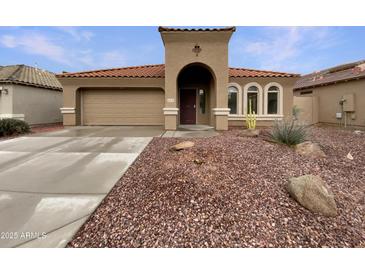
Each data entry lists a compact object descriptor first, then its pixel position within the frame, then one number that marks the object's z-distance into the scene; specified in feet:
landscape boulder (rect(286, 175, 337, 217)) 10.63
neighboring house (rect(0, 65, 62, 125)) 41.16
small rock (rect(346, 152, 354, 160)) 18.89
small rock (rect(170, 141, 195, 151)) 19.35
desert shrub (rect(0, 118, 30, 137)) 31.22
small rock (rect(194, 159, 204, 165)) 15.86
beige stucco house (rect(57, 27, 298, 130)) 33.83
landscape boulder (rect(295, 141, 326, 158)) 18.90
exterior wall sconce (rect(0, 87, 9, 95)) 40.87
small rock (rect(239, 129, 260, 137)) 27.13
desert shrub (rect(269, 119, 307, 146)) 21.71
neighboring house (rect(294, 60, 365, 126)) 41.88
